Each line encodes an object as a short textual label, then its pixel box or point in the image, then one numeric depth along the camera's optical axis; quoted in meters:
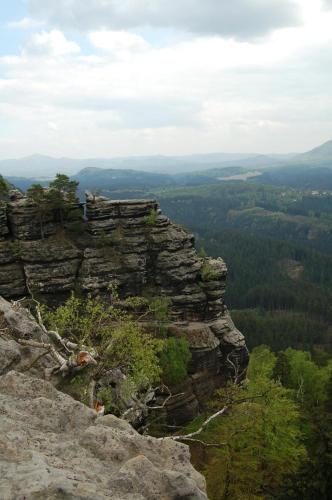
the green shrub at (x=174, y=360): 52.81
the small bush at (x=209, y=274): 63.27
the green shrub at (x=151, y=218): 64.81
